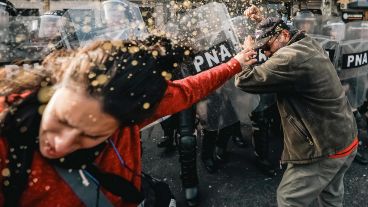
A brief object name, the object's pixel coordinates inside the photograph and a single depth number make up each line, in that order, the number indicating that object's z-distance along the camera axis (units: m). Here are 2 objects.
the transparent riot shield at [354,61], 3.79
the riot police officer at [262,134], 3.75
